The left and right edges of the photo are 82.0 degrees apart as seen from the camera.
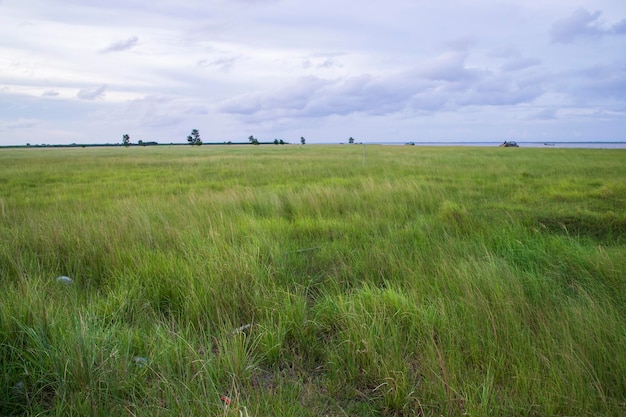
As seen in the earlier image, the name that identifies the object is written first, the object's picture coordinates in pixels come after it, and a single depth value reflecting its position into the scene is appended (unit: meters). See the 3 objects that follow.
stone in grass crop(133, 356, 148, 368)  2.50
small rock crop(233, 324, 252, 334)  2.85
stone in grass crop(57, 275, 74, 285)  3.99
